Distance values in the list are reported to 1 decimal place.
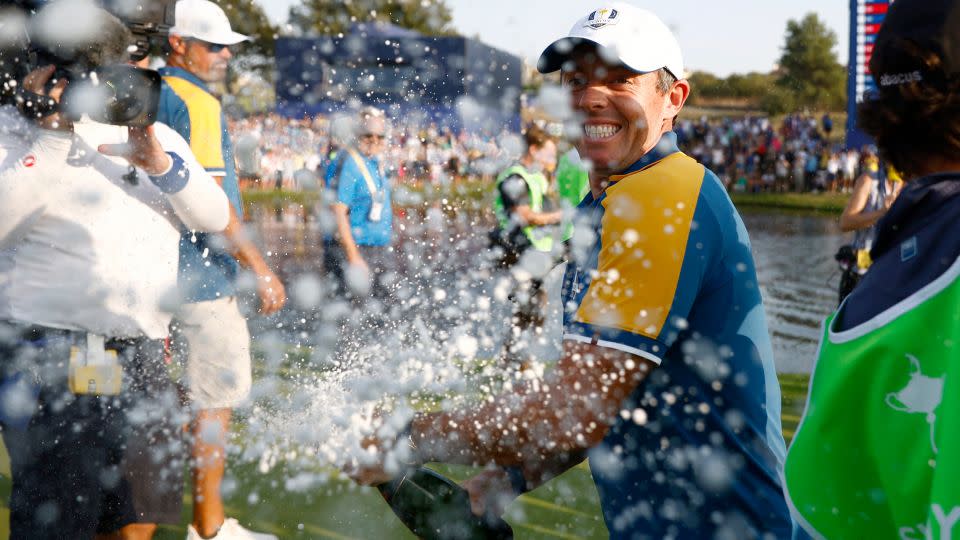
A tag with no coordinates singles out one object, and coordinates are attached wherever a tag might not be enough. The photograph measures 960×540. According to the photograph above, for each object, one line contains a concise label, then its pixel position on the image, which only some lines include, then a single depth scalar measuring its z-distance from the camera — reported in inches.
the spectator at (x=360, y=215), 216.1
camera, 102.7
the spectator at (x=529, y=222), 241.9
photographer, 107.9
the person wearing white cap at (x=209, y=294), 139.3
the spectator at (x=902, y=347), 42.4
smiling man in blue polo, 66.7
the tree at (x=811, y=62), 1576.0
